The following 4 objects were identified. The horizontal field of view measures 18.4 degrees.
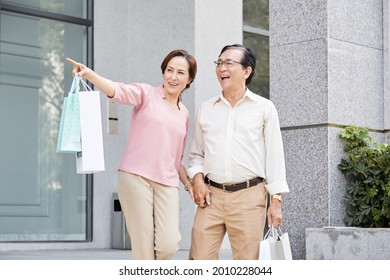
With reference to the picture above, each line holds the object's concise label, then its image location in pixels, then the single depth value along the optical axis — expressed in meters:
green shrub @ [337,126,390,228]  10.50
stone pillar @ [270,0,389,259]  10.75
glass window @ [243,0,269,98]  17.93
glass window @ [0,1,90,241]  15.32
